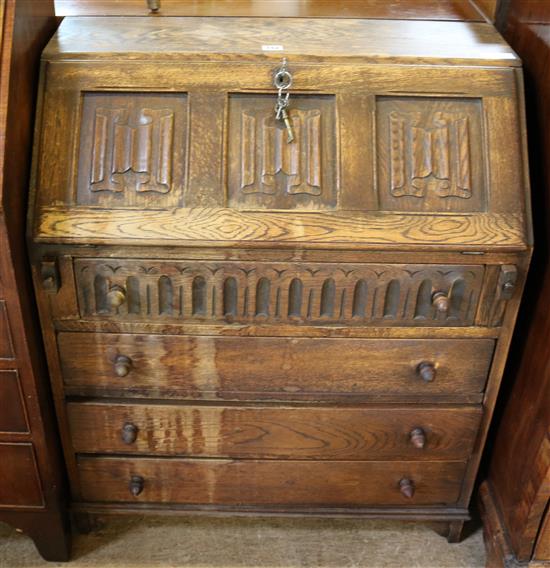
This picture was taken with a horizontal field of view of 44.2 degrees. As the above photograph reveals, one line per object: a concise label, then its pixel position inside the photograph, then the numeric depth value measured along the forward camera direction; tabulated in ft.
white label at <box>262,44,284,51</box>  4.94
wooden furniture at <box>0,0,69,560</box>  4.35
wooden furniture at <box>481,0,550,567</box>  4.95
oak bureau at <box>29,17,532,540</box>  4.68
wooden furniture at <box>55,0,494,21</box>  5.61
